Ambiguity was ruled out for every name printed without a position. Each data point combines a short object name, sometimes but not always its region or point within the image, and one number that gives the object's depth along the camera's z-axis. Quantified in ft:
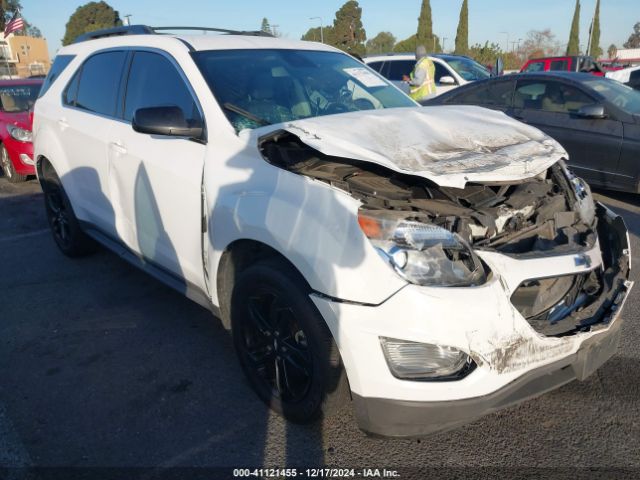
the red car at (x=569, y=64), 48.82
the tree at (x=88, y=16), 226.17
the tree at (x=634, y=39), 253.96
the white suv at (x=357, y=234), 6.63
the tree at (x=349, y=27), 197.16
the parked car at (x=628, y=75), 43.27
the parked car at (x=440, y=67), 35.76
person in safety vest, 29.78
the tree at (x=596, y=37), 174.19
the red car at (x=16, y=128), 26.55
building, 153.79
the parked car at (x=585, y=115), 19.51
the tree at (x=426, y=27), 161.58
